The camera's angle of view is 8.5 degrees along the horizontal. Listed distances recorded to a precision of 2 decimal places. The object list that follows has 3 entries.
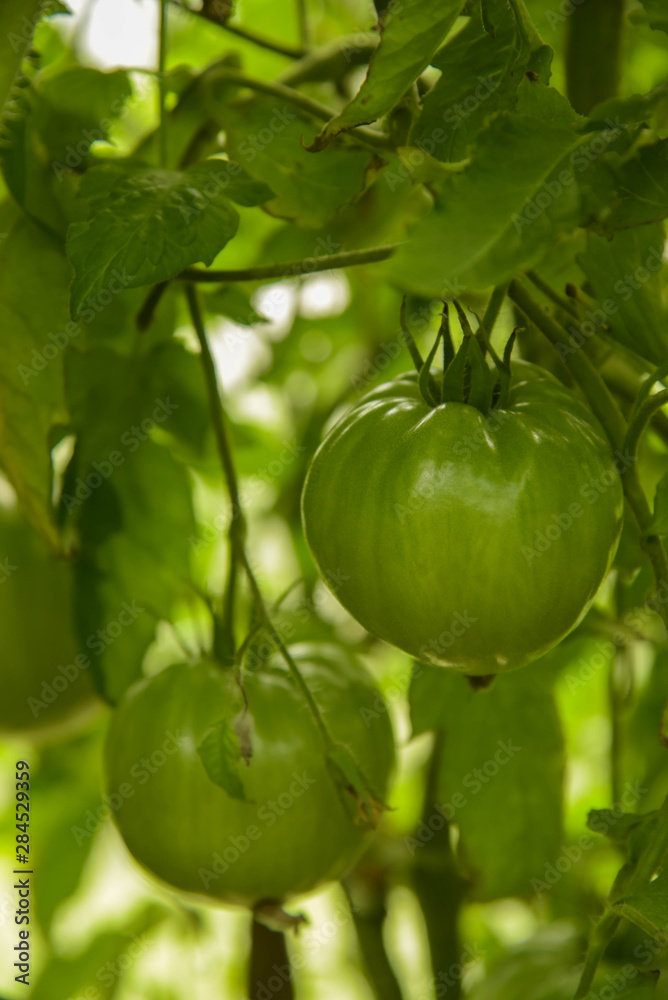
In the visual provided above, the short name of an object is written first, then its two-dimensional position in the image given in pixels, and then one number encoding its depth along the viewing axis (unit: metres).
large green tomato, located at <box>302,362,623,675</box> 1.04
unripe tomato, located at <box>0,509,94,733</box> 1.28
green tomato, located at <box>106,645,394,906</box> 1.14
